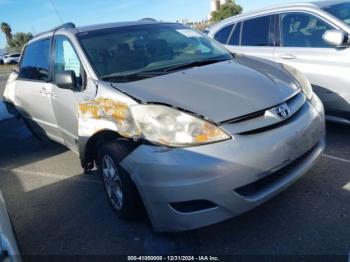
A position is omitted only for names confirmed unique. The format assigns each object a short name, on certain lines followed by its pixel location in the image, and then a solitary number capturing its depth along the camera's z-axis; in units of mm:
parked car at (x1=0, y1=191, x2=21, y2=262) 1972
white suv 4414
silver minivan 2686
